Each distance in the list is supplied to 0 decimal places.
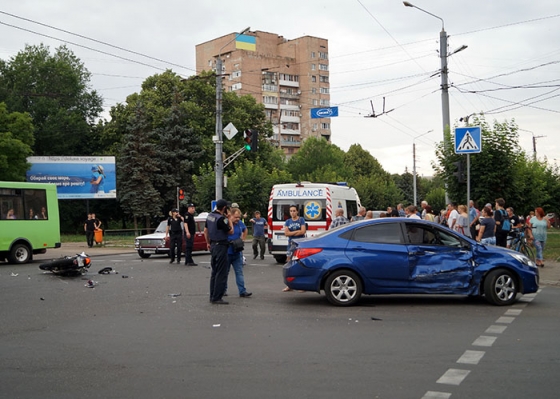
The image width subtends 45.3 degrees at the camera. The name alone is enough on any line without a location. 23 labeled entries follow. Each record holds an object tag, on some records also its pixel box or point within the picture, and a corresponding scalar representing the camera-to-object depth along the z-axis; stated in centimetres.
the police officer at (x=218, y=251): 1227
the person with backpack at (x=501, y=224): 1858
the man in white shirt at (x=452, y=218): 1977
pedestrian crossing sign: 1662
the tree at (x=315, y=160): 8500
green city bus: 2328
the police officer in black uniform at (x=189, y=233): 2152
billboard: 4859
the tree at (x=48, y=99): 5950
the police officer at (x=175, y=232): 2189
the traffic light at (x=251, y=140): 2981
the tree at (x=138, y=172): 5553
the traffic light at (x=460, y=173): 1950
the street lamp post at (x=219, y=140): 3098
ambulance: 2184
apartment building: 9800
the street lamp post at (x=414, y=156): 7581
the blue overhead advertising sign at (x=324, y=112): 3262
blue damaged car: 1155
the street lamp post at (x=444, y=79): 2445
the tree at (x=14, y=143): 4972
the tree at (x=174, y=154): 5756
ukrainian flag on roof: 9631
